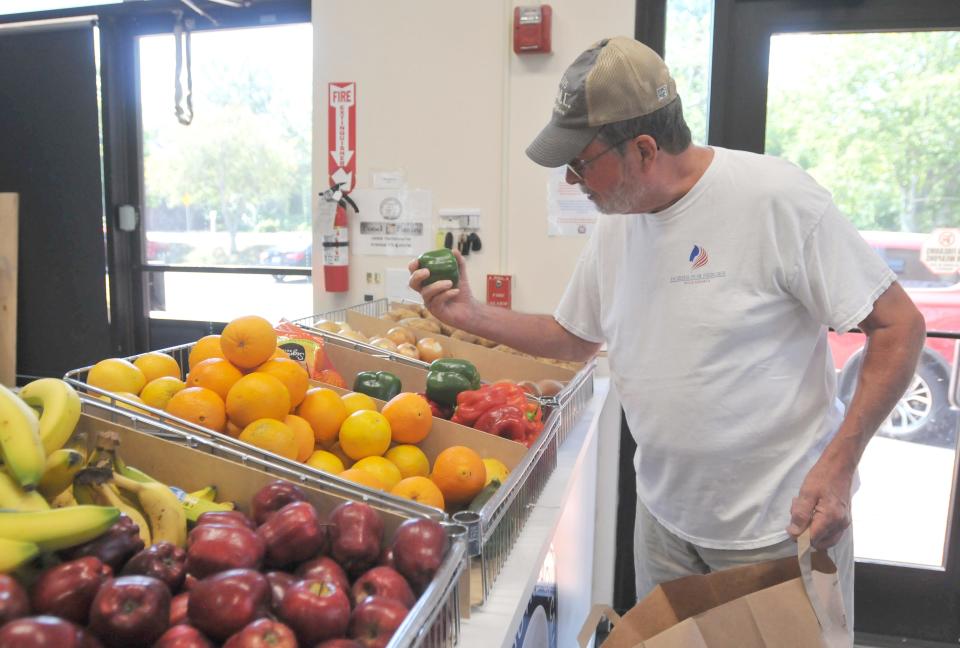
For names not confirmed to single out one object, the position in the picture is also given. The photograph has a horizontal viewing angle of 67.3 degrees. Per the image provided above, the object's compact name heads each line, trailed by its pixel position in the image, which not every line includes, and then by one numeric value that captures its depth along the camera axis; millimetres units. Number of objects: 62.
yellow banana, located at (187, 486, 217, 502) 1128
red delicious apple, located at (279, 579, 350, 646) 722
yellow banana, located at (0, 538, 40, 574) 727
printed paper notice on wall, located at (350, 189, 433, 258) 2936
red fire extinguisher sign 2949
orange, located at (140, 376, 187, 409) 1426
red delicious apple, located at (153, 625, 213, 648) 674
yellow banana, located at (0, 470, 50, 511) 896
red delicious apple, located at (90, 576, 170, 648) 680
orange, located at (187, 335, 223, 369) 1570
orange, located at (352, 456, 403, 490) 1301
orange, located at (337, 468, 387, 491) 1225
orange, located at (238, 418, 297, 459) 1263
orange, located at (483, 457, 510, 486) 1372
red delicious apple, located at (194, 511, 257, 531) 862
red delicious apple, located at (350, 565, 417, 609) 823
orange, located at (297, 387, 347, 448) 1431
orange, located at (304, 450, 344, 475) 1328
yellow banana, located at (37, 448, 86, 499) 1010
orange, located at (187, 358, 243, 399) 1414
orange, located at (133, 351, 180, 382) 1559
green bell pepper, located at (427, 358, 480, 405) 1737
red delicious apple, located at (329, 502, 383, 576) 882
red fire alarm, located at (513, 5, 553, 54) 2625
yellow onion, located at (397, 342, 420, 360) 2221
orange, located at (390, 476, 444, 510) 1216
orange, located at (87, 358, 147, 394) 1441
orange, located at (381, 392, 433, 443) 1441
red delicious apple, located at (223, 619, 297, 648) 670
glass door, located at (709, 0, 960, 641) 2539
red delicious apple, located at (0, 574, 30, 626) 666
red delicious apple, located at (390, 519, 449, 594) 865
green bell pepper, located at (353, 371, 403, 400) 1728
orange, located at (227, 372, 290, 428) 1338
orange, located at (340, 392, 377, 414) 1510
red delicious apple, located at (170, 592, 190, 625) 747
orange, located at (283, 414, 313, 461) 1341
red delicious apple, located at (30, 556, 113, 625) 708
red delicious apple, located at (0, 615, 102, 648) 607
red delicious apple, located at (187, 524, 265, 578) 789
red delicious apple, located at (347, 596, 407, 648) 739
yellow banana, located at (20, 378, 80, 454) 1068
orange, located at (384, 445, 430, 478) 1400
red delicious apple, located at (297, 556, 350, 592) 810
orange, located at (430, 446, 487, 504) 1279
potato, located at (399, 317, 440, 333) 2513
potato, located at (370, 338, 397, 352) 2219
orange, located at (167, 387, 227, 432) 1325
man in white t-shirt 1332
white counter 1002
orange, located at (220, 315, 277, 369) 1448
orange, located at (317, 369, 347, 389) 1765
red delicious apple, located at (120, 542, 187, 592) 791
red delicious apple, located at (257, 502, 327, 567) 852
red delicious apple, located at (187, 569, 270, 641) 699
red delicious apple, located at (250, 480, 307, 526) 985
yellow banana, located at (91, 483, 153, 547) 988
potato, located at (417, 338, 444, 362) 2258
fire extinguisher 2957
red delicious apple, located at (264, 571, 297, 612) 762
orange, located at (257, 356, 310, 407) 1423
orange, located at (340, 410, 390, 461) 1383
